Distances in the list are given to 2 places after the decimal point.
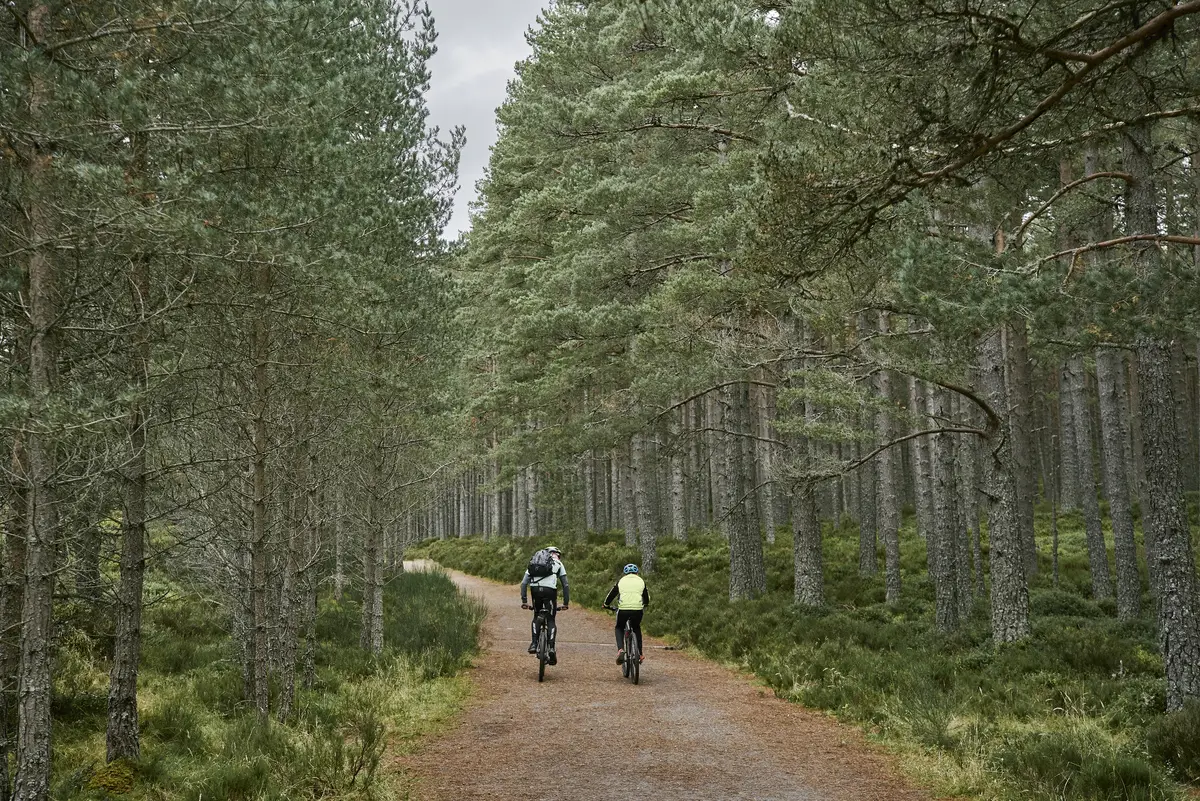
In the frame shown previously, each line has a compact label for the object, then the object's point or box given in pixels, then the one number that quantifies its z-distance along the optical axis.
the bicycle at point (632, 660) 11.39
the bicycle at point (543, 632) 11.76
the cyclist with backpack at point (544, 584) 12.02
